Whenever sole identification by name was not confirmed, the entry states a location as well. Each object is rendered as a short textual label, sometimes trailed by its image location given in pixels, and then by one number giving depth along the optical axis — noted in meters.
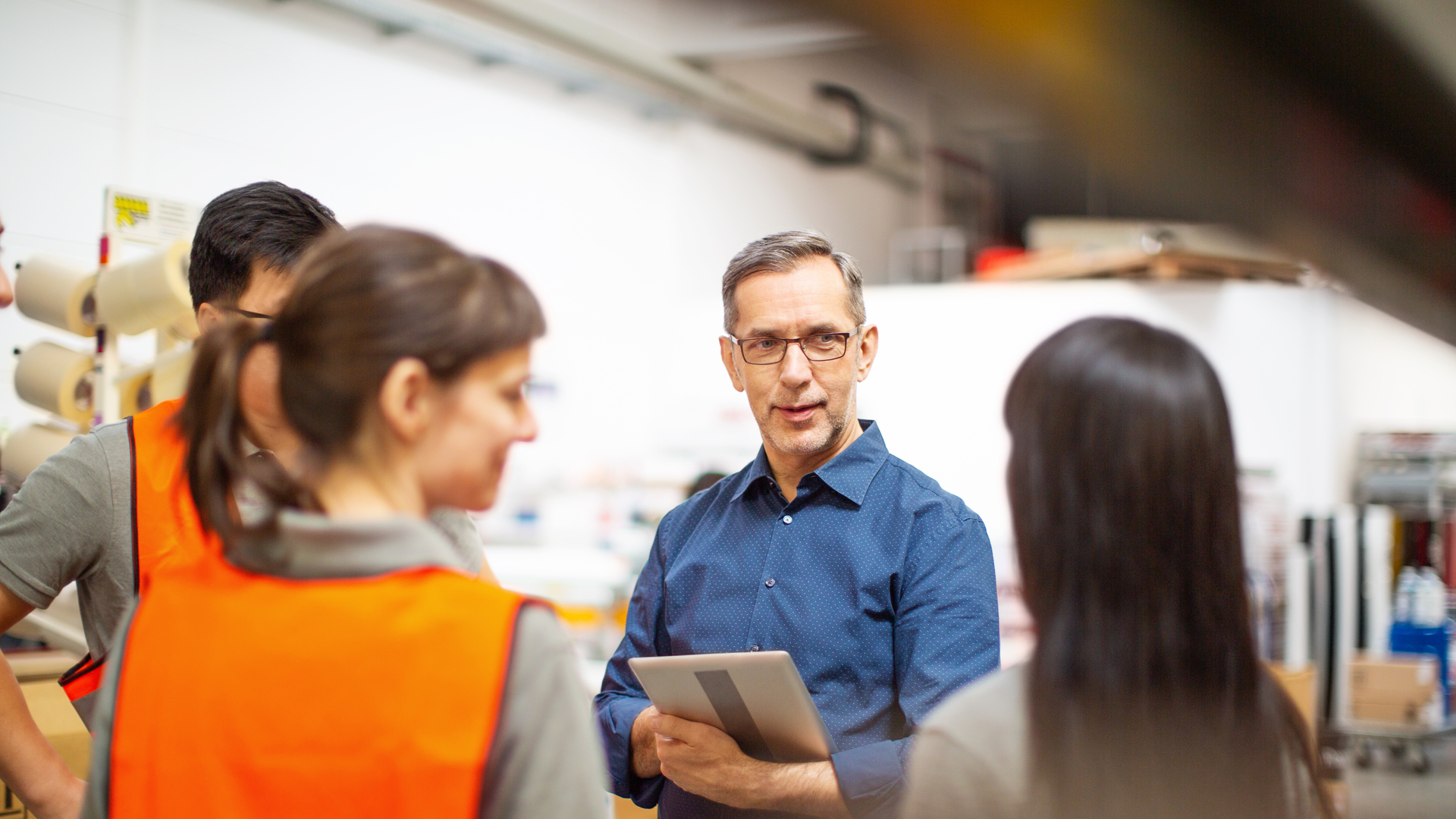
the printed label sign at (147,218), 2.66
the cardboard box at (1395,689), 4.66
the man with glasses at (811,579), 1.35
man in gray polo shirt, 1.21
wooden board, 4.24
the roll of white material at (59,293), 2.54
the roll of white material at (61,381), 2.59
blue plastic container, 4.80
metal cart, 4.59
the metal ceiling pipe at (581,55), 4.81
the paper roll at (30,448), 2.44
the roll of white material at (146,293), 2.18
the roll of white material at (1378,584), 4.79
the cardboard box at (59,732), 2.03
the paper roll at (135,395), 2.47
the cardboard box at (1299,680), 2.71
